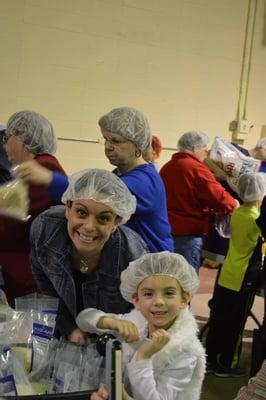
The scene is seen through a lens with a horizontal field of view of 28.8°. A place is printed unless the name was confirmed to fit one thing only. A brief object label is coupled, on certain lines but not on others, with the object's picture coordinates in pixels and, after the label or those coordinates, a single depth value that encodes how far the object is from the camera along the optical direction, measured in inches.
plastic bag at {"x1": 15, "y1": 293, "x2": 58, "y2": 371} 52.7
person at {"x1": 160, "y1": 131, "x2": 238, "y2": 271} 128.5
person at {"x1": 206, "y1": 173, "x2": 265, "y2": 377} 116.3
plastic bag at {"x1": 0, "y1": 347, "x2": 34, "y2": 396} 46.9
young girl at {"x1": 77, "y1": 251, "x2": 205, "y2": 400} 50.6
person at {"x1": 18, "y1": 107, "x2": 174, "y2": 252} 83.1
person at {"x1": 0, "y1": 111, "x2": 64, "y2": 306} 79.3
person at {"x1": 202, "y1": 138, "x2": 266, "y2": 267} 134.8
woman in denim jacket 61.9
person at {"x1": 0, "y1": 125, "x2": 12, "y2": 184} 96.0
